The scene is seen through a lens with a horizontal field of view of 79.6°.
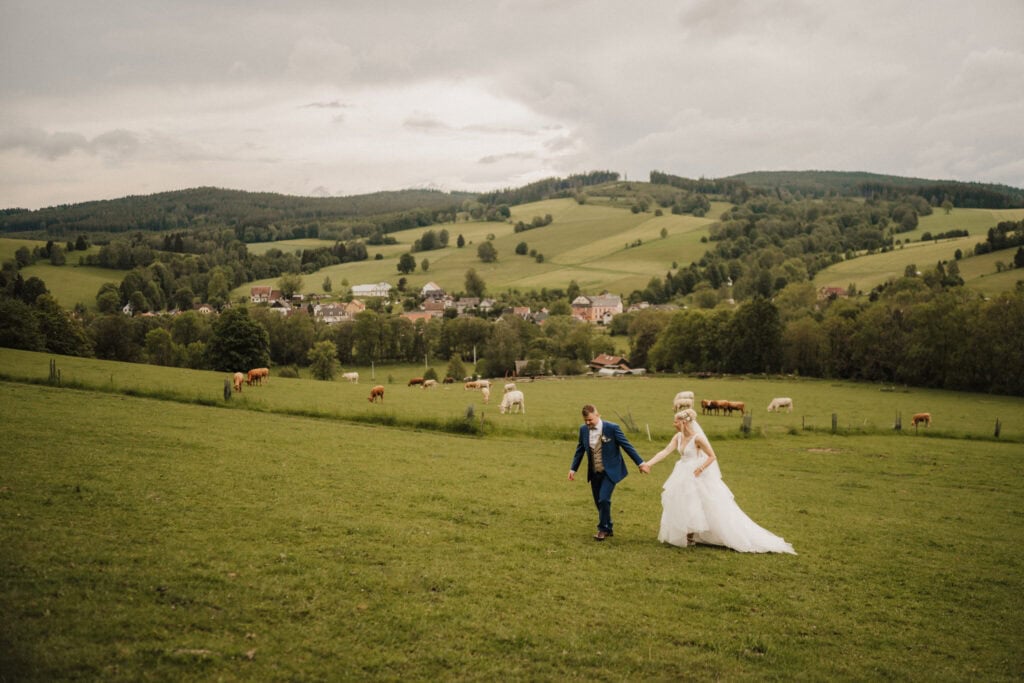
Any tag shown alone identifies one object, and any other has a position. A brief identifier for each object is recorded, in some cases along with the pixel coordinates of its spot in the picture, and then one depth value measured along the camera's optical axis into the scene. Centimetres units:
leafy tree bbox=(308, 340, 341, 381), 7856
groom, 1241
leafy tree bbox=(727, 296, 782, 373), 7931
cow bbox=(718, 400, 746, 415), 4650
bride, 1233
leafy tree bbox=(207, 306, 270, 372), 6681
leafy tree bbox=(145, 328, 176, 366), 8050
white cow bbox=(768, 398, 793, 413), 4901
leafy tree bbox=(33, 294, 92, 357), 5841
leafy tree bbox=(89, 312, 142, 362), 7688
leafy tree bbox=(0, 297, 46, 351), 4856
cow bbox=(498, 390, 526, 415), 4009
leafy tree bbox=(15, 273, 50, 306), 9462
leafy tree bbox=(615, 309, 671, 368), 9588
